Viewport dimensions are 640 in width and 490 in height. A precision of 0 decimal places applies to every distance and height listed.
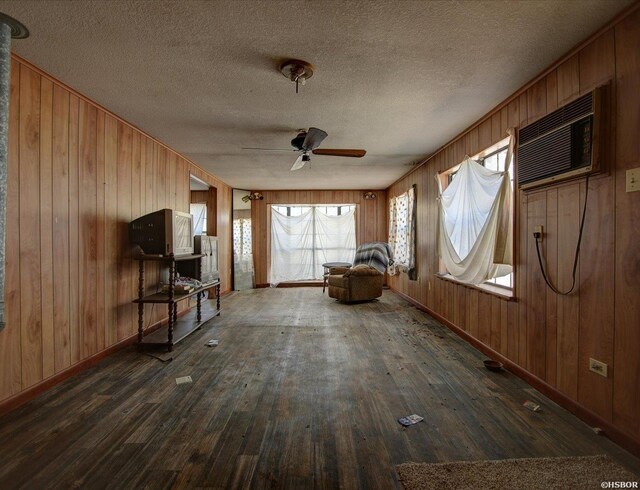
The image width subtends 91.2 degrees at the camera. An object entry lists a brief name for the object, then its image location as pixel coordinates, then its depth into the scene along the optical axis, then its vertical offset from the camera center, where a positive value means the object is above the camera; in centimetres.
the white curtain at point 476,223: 264 +19
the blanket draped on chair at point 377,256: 588 -25
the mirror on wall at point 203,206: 598 +77
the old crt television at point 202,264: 414 -28
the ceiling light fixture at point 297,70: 208 +118
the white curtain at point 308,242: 734 +2
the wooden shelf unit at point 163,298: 309 -56
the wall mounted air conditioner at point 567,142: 177 +64
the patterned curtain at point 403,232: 512 +21
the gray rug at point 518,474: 138 -107
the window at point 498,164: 290 +80
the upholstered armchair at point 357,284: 534 -72
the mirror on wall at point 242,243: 685 +0
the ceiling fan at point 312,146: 306 +101
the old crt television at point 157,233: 306 +10
